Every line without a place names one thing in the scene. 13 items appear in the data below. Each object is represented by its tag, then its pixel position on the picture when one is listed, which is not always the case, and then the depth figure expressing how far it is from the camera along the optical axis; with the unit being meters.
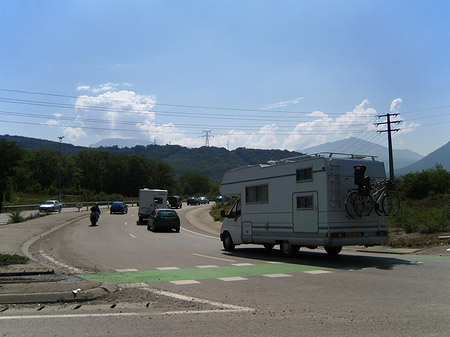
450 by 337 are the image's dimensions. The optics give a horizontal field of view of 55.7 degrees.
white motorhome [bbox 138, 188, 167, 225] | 39.07
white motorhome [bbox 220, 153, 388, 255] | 13.21
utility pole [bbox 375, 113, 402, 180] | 44.29
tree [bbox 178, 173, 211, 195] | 170.50
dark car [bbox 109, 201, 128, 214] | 51.88
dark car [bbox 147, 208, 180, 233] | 29.41
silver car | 49.03
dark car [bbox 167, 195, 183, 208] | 68.81
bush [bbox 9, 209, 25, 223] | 30.89
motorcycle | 32.62
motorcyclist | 33.31
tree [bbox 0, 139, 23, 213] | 18.66
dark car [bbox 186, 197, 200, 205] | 87.62
